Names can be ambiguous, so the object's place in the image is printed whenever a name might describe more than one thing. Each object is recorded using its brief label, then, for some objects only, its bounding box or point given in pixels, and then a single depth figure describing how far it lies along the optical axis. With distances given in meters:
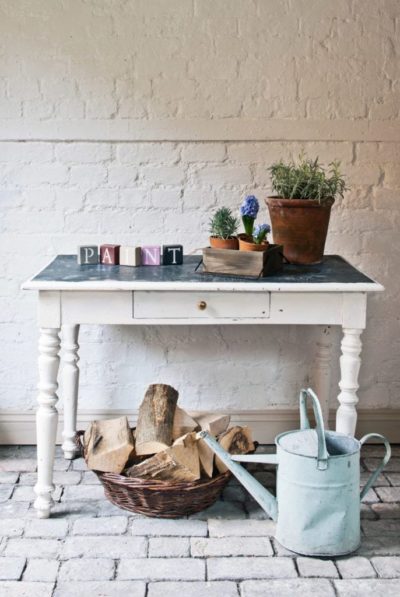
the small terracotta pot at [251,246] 3.29
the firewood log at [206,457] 3.26
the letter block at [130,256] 3.44
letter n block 3.48
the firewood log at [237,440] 3.41
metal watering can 2.94
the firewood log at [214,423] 3.50
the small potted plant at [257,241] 3.30
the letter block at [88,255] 3.49
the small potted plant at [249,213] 3.36
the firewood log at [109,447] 3.25
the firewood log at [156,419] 3.30
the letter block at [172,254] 3.49
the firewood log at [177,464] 3.18
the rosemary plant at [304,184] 3.43
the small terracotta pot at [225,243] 3.38
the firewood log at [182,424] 3.41
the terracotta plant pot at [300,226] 3.41
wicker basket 3.16
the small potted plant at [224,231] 3.39
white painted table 3.13
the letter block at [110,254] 3.47
